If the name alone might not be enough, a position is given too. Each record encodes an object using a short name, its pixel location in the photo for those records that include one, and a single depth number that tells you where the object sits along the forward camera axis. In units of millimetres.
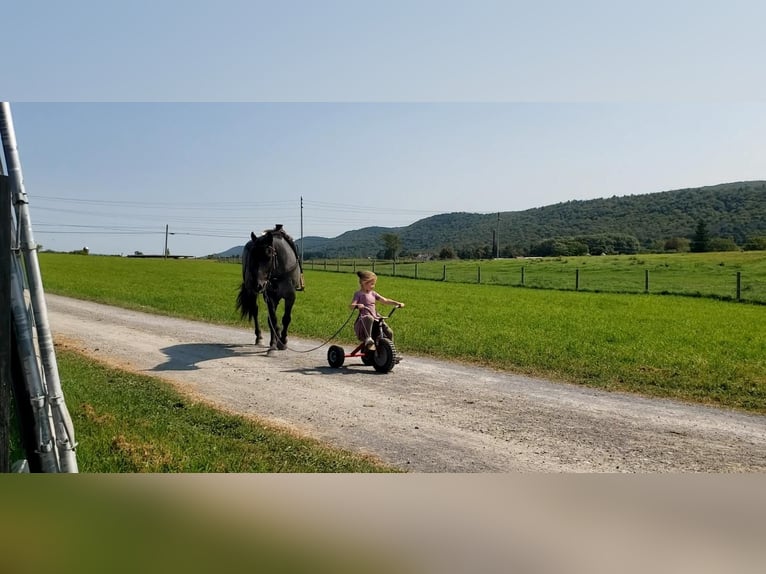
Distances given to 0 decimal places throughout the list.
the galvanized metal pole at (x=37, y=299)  4668
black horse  6859
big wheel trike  6633
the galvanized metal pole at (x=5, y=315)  4262
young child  6582
